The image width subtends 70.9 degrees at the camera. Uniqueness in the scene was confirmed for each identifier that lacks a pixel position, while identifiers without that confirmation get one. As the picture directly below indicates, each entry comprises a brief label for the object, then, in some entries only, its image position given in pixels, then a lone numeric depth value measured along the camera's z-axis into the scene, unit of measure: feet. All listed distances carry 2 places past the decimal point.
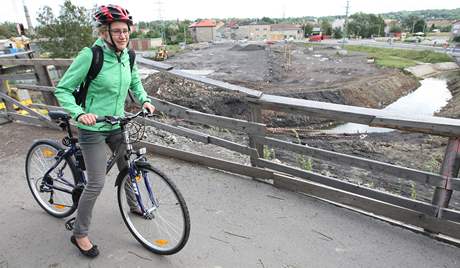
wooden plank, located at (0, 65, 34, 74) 19.39
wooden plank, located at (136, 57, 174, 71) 13.52
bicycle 8.36
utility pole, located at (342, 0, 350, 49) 272.86
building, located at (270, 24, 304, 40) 355.40
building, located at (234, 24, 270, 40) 398.62
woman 7.20
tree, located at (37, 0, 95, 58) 79.20
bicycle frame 8.41
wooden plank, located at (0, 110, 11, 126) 20.53
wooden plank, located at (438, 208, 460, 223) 9.04
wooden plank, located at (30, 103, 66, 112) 18.25
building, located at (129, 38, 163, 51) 241.96
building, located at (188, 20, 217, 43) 349.00
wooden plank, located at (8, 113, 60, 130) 19.02
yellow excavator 153.25
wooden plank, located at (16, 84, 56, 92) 17.94
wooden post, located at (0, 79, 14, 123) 19.70
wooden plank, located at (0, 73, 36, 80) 19.15
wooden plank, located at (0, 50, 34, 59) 20.99
